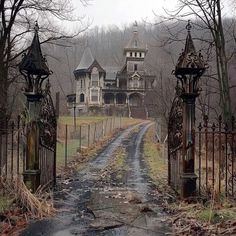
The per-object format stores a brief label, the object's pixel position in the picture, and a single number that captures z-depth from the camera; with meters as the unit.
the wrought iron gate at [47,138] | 10.30
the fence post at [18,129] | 9.46
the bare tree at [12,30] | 16.64
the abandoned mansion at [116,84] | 74.81
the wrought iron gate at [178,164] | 8.65
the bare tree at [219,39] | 16.33
